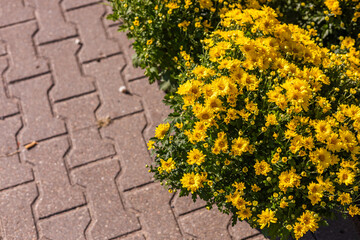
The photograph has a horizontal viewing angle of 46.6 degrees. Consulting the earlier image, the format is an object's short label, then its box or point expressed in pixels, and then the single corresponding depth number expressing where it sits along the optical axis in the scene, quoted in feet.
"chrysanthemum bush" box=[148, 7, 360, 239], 8.14
